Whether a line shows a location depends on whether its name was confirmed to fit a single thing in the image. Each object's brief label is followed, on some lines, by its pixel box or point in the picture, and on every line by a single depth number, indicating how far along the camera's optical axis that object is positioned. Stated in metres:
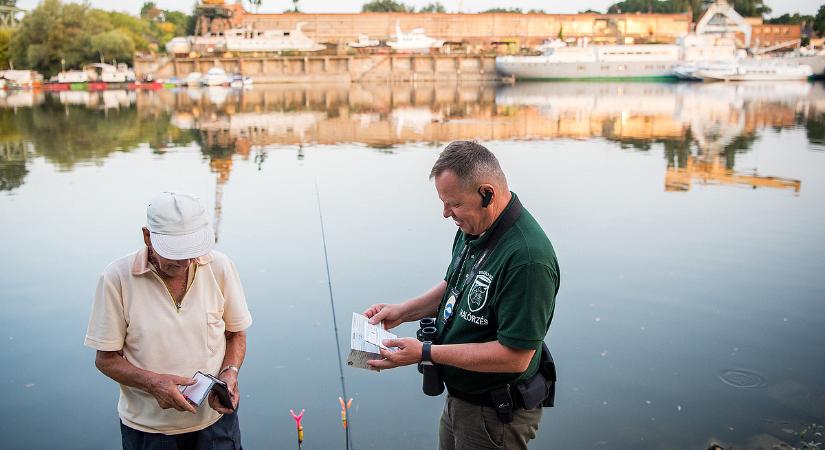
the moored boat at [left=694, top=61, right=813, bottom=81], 67.03
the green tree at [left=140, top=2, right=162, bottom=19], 169.00
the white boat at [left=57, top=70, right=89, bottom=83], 72.05
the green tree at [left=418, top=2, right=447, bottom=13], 123.94
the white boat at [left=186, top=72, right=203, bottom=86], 69.50
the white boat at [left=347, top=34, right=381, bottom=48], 87.62
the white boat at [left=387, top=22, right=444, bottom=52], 86.94
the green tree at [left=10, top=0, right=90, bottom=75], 77.88
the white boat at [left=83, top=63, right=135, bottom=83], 71.56
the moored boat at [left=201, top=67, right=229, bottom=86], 66.81
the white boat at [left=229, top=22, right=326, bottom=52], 83.06
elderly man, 2.73
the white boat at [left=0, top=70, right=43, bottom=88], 69.25
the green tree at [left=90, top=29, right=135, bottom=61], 76.88
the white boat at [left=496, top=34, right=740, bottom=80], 72.62
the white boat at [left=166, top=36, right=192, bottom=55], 81.81
